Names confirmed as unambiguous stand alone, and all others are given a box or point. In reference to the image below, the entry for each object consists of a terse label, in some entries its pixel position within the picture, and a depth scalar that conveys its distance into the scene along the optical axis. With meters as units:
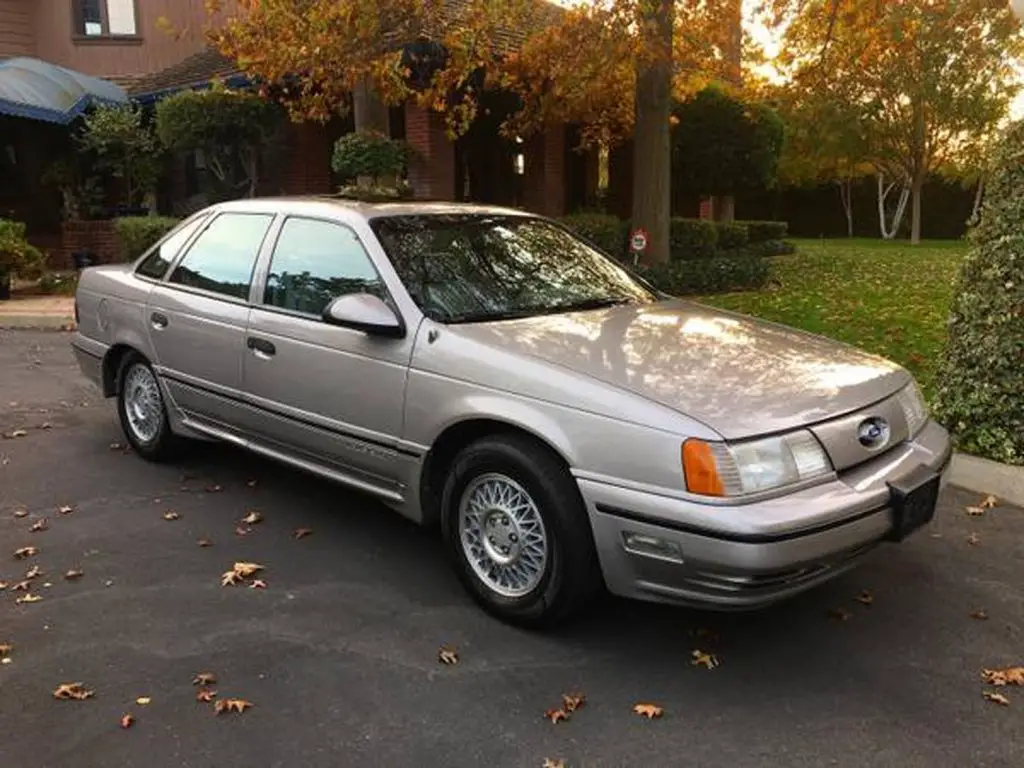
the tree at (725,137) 16.33
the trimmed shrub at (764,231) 23.06
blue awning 15.89
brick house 18.58
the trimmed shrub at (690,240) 16.53
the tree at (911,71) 11.13
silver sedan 3.18
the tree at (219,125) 14.36
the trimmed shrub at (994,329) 5.27
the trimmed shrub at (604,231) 14.51
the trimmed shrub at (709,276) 12.49
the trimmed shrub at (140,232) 14.56
